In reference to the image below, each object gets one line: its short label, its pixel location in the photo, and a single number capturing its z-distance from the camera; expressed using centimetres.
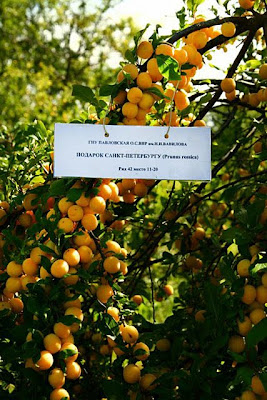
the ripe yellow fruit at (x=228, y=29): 122
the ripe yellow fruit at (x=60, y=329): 103
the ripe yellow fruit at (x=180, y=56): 113
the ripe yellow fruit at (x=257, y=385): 99
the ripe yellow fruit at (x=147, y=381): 116
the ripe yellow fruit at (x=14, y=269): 113
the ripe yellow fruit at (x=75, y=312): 106
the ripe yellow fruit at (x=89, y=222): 108
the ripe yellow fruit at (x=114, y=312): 111
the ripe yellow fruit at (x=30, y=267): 110
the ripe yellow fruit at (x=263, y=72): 141
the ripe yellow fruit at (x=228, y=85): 140
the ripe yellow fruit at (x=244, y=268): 108
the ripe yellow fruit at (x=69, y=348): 103
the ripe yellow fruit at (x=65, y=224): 106
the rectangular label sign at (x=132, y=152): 107
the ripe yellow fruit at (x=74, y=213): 107
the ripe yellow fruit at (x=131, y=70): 111
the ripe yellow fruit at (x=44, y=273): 106
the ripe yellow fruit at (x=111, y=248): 116
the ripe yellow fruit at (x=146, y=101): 110
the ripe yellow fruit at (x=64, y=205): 108
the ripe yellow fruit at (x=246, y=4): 136
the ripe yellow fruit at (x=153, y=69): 110
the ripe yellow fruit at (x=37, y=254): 109
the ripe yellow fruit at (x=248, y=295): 106
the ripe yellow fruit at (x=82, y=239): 109
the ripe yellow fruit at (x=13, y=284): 114
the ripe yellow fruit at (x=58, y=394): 101
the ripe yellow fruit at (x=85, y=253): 108
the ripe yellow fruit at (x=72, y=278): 107
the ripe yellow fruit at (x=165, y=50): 109
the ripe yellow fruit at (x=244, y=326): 105
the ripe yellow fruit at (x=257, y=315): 105
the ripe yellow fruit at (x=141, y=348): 115
